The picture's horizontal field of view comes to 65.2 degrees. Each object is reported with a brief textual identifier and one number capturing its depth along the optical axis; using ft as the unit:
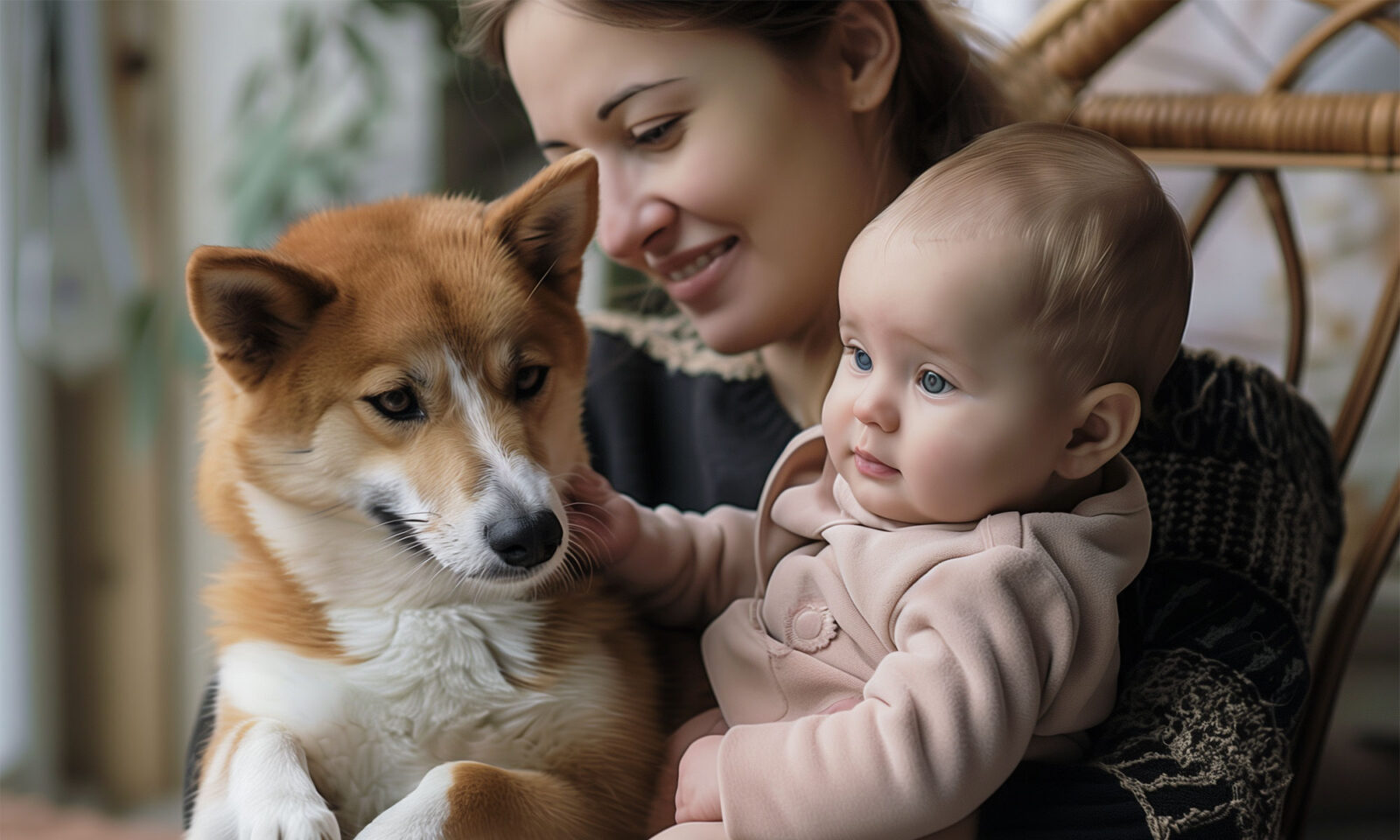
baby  2.41
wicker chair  4.67
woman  2.82
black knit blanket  2.71
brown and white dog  2.91
